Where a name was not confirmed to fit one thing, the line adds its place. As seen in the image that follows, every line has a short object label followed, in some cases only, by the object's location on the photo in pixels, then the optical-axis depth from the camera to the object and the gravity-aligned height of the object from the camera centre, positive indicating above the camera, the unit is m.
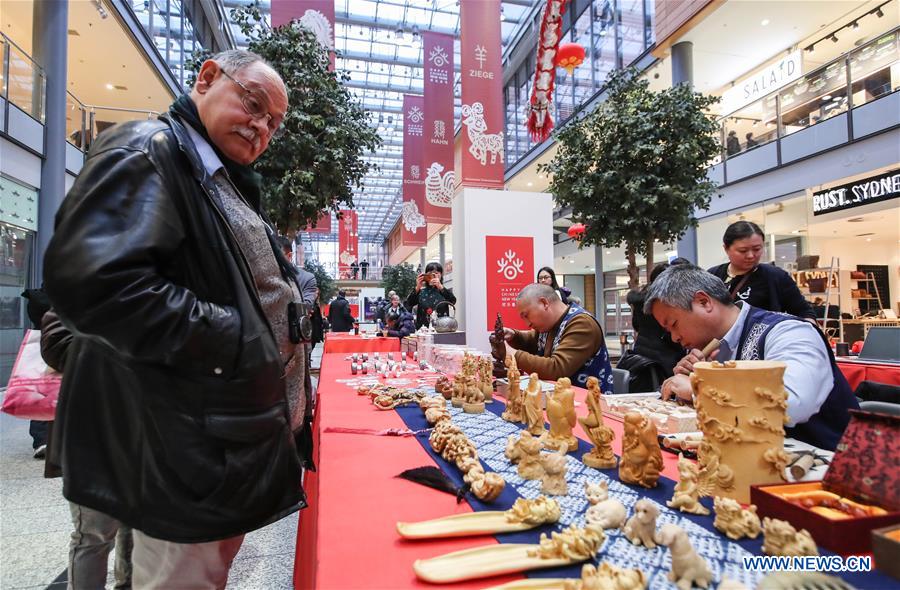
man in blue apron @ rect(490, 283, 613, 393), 2.53 -0.16
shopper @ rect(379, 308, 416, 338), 5.57 -0.13
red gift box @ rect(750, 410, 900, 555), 0.72 -0.32
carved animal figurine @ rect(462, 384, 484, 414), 1.83 -0.36
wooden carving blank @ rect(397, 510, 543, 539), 0.81 -0.38
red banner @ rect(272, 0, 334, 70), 5.91 +3.93
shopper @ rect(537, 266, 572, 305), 4.86 +0.39
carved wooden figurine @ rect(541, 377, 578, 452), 1.29 -0.29
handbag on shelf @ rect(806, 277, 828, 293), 6.57 +0.34
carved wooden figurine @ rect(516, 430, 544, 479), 1.07 -0.34
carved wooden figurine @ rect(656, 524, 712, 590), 0.66 -0.36
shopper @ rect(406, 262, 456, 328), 5.77 +0.26
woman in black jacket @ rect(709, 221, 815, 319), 2.81 +0.20
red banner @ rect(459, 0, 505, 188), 6.45 +3.22
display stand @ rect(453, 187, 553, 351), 5.81 +1.01
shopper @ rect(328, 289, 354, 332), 10.12 +0.00
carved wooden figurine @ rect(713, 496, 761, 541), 0.80 -0.37
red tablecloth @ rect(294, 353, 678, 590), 0.74 -0.41
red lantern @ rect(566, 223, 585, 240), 9.53 +1.73
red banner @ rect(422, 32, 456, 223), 8.87 +3.79
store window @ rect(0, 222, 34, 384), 6.01 +0.47
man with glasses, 0.79 -0.09
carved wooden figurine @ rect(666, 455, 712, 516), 0.91 -0.36
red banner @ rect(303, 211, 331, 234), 11.79 +2.36
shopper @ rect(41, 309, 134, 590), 1.51 -0.71
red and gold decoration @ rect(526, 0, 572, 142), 6.73 +3.79
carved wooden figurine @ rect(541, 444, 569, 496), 1.00 -0.36
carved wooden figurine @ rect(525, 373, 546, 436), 1.44 -0.30
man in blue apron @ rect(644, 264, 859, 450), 1.36 -0.10
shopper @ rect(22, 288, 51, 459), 2.16 +0.07
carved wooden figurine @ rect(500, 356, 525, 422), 1.67 -0.32
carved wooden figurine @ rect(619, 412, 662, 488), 1.04 -0.32
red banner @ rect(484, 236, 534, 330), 5.91 +0.52
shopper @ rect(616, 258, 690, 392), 2.96 -0.30
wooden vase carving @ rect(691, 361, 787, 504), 0.94 -0.23
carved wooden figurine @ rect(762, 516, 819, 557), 0.70 -0.35
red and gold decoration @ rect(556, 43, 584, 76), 7.24 +4.08
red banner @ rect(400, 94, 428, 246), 11.11 +3.23
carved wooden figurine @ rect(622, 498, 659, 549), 0.77 -0.36
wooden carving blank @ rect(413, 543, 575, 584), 0.69 -0.38
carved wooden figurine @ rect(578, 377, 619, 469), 1.18 -0.32
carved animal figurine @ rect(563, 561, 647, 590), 0.62 -0.36
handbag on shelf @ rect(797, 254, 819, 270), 7.63 +0.78
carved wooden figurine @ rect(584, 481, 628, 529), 0.83 -0.37
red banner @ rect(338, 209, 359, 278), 20.72 +3.41
